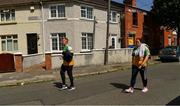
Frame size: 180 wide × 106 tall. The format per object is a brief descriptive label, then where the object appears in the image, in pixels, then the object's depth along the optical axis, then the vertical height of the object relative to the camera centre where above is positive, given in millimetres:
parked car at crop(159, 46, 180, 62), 12425 -483
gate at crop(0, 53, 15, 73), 9348 -862
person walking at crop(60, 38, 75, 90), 5501 -410
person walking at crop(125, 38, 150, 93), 5172 -401
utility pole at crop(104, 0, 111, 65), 10796 -608
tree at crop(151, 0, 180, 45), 16291 +3926
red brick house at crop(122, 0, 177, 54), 15489 +2144
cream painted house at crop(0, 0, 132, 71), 12302 +2013
